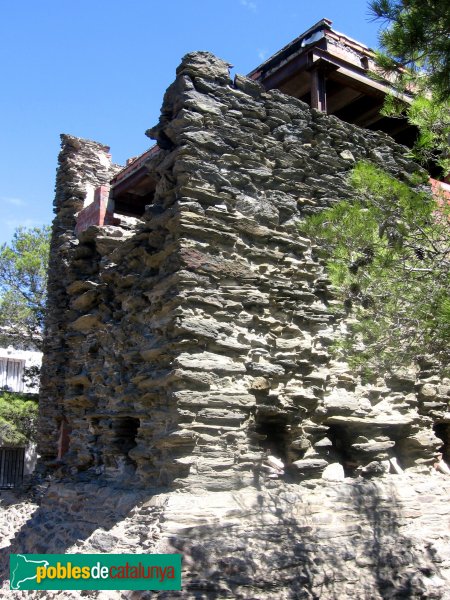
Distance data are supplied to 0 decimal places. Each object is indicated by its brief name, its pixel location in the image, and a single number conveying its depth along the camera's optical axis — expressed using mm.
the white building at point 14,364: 21344
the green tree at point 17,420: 15047
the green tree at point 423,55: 3674
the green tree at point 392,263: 4523
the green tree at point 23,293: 16516
